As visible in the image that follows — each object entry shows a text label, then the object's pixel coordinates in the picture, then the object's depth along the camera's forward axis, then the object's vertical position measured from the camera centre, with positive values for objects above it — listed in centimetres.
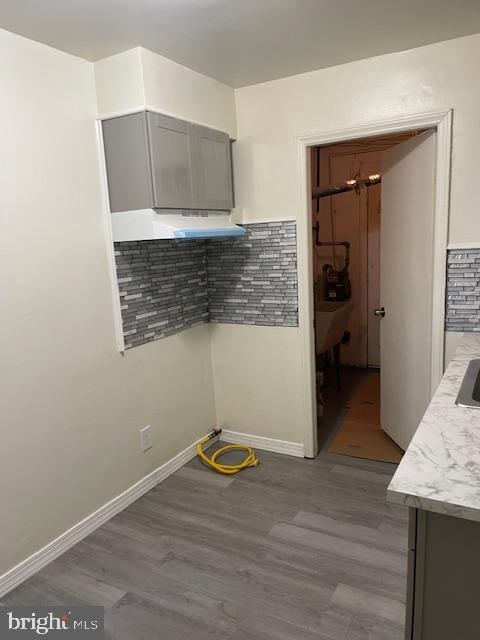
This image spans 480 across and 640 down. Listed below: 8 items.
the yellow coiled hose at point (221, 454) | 283 -140
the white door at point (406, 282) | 254 -31
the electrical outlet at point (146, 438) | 265 -112
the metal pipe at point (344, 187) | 405 +41
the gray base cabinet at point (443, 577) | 106 -82
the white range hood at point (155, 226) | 221 +8
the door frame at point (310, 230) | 234 +1
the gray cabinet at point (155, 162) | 217 +40
